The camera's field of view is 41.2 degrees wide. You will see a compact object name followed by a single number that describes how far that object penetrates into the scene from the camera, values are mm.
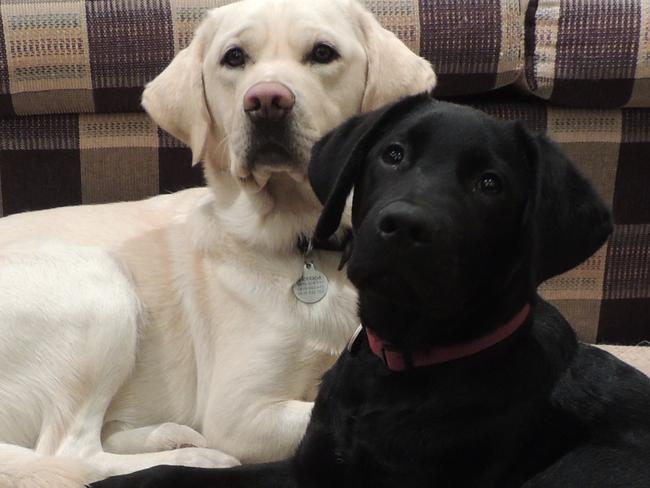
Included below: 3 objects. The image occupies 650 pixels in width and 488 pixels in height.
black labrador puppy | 1246
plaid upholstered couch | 2303
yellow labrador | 1715
